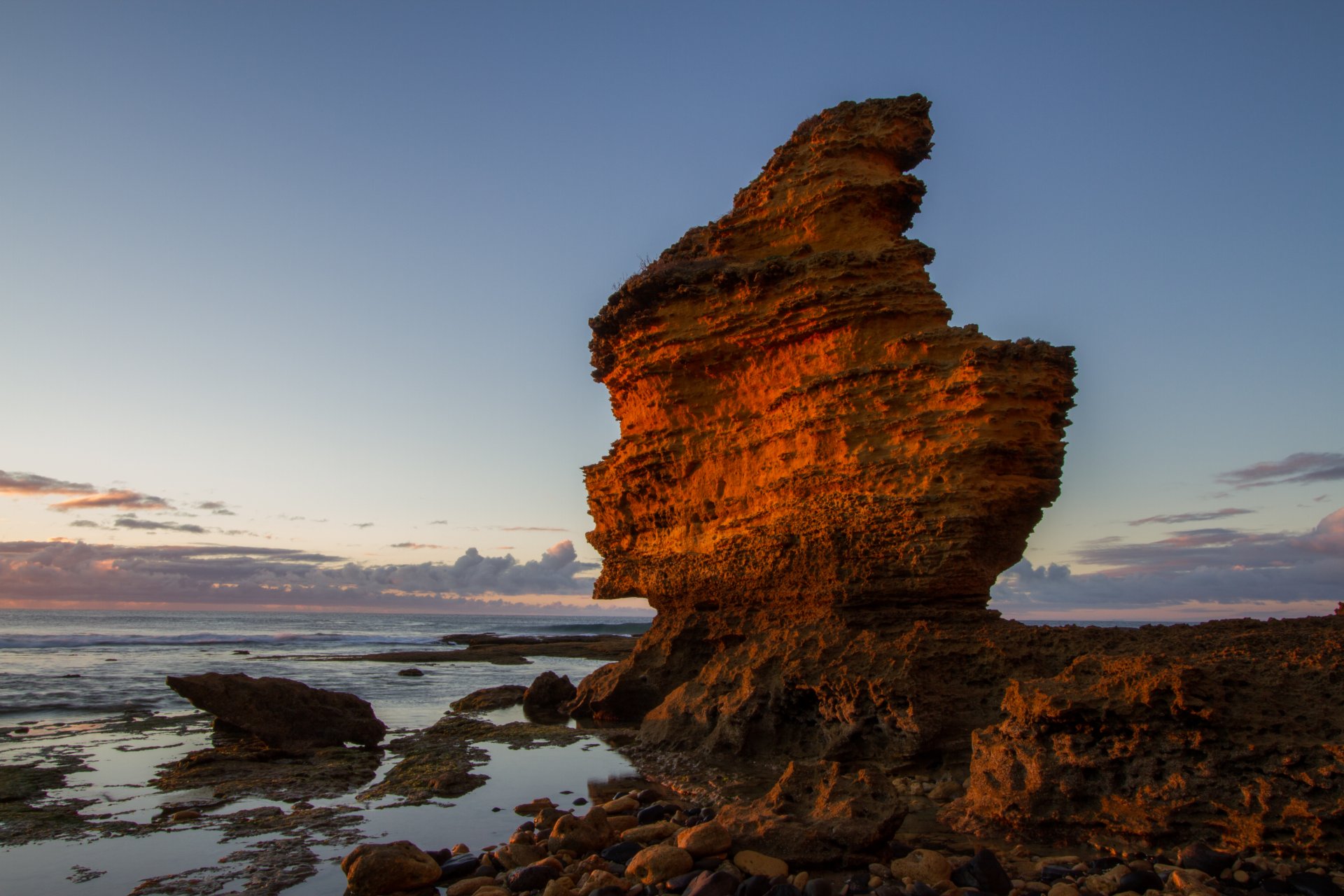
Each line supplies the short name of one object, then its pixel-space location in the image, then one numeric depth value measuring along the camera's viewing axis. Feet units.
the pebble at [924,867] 17.34
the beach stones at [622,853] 19.70
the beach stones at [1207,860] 17.11
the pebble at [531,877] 17.85
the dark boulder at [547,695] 53.31
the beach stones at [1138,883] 16.33
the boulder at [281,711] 36.65
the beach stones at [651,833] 21.24
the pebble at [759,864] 17.94
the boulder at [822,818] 18.80
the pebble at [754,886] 16.80
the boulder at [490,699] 54.34
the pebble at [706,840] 18.84
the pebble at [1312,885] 15.34
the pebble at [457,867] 18.84
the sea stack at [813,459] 32.89
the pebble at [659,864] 17.93
